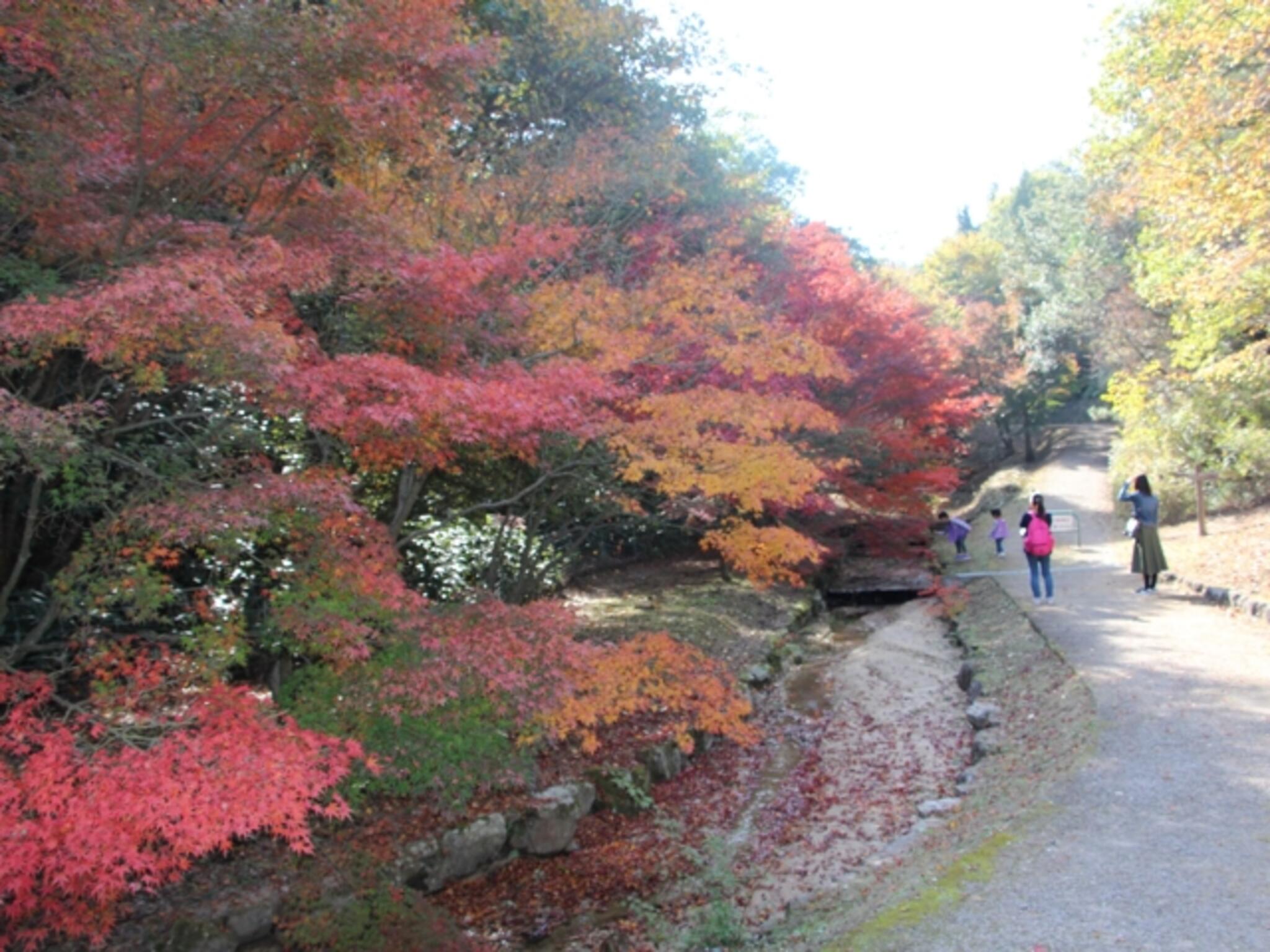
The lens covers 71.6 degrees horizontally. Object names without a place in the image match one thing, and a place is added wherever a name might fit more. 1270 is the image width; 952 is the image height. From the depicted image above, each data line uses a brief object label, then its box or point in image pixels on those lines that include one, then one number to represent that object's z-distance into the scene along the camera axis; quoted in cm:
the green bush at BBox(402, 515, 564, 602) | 1020
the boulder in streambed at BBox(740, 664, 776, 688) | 1048
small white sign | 1942
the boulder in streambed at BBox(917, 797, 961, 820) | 634
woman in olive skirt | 1058
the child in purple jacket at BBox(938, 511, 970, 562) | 1733
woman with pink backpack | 1065
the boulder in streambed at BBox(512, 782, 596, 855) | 656
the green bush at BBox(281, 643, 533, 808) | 627
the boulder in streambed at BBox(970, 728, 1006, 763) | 738
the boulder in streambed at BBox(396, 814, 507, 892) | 594
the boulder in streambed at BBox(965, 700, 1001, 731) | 816
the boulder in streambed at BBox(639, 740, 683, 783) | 789
